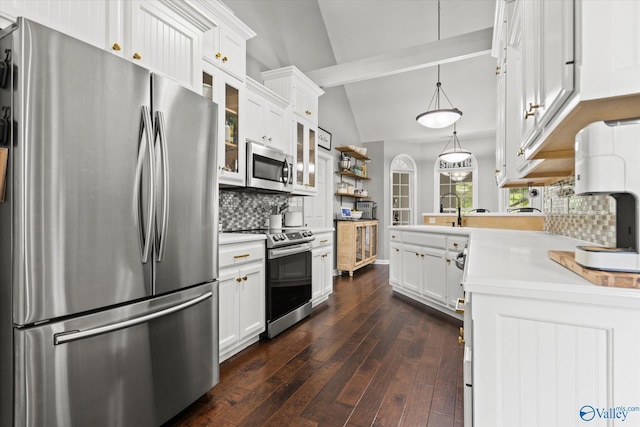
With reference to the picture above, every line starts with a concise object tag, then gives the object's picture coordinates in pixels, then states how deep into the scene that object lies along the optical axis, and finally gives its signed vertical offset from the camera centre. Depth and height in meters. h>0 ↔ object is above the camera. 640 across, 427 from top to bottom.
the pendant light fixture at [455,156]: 5.26 +0.96
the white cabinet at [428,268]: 3.16 -0.61
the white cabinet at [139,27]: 1.41 +0.97
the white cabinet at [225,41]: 2.48 +1.45
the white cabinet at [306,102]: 3.83 +1.42
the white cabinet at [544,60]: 0.90 +0.54
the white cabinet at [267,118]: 3.05 +0.99
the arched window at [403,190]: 7.25 +0.55
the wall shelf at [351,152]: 5.89 +1.18
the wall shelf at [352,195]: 5.98 +0.35
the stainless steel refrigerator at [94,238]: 1.10 -0.11
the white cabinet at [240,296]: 2.25 -0.64
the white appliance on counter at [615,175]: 0.80 +0.10
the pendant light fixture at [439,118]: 3.84 +1.19
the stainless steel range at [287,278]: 2.72 -0.61
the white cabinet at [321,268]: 3.59 -0.64
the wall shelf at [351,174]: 5.94 +0.76
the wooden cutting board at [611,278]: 0.80 -0.17
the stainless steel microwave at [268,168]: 2.93 +0.45
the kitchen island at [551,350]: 0.78 -0.36
